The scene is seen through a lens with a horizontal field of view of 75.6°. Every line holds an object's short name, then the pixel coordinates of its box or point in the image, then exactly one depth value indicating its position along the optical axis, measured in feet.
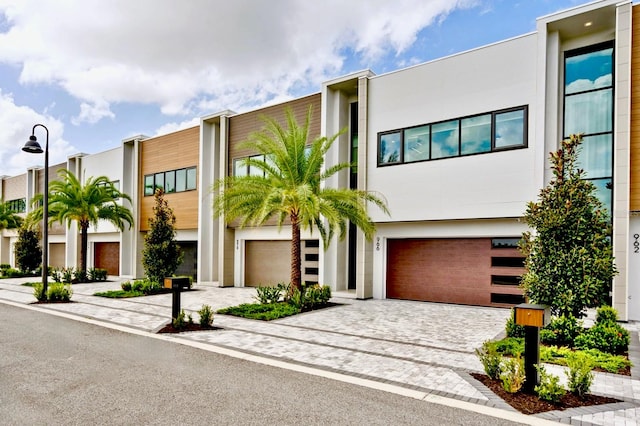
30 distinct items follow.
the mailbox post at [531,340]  17.58
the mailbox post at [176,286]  31.68
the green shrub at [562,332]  26.03
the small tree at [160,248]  57.93
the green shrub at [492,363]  19.29
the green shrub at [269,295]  43.16
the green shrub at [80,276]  71.56
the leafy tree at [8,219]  102.22
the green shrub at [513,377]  17.49
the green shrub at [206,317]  32.19
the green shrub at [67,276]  68.18
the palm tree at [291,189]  42.45
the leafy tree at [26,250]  87.35
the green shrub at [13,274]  85.35
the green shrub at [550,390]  16.69
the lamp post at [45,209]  45.21
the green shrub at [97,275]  73.31
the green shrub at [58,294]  47.44
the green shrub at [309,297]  40.70
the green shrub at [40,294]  47.78
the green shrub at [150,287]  54.92
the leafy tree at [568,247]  25.52
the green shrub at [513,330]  27.73
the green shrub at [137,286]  55.93
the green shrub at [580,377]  17.13
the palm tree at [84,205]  71.61
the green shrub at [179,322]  31.48
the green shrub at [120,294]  51.78
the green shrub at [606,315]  28.59
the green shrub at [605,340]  24.32
